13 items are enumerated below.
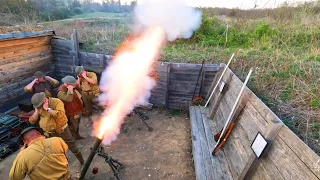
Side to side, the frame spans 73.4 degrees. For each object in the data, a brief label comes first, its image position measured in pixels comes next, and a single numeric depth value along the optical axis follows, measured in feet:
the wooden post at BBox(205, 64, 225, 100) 25.67
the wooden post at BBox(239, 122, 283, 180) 11.72
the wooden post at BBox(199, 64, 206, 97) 26.68
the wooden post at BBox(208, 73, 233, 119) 21.78
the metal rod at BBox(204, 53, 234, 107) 23.64
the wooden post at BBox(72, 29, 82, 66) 32.04
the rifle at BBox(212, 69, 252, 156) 16.49
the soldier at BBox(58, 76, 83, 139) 20.59
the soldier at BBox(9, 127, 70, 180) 11.55
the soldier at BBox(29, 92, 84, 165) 16.28
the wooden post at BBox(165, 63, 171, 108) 27.45
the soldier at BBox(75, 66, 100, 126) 23.50
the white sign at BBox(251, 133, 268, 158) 11.80
